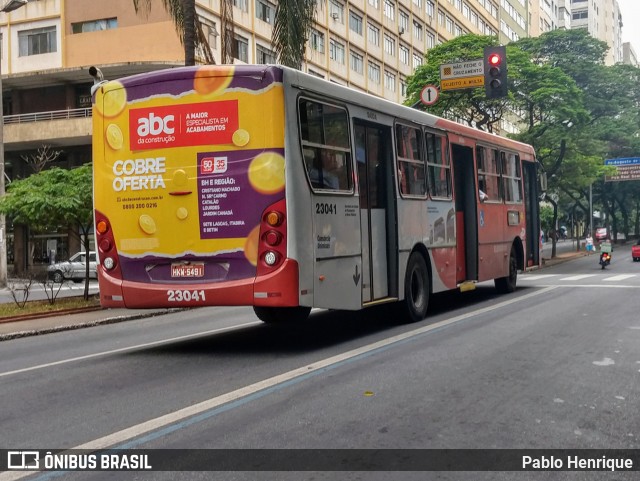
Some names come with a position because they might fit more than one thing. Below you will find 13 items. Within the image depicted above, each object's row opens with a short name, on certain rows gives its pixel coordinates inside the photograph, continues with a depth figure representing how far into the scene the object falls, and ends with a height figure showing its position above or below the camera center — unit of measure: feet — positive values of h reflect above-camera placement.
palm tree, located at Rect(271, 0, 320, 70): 61.05 +16.74
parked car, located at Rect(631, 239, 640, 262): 124.36 -4.89
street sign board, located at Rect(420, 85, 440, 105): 73.05 +12.92
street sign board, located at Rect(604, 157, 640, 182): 180.30 +13.05
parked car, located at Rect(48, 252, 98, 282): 100.99 -3.47
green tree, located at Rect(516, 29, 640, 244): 121.90 +23.63
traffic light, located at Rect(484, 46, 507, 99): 60.90 +12.53
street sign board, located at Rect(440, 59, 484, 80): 67.87 +14.36
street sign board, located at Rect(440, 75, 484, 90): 68.85 +13.30
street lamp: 78.54 +1.16
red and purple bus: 27.91 +1.79
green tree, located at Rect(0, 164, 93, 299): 53.88 +3.01
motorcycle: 100.42 -4.73
